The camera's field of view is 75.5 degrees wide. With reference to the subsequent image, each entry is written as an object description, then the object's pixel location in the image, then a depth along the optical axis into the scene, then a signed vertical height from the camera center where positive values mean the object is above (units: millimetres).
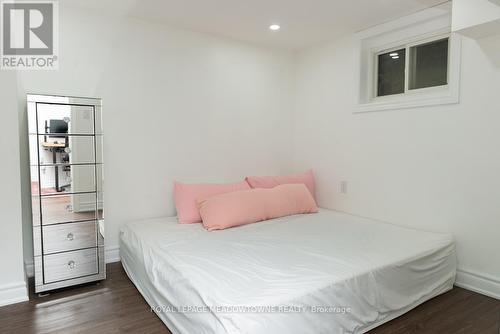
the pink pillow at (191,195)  2906 -443
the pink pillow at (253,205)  2742 -528
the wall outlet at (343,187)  3408 -412
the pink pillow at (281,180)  3410 -352
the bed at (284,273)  1547 -713
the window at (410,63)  2598 +786
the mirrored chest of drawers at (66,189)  2285 -317
